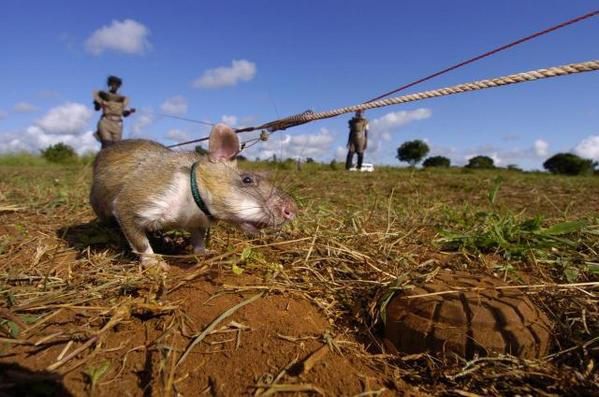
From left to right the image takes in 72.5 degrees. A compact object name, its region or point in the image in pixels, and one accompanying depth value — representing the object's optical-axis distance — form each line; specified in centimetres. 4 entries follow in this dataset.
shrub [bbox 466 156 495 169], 3643
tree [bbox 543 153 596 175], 3278
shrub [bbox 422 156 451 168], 4416
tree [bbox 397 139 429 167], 5256
